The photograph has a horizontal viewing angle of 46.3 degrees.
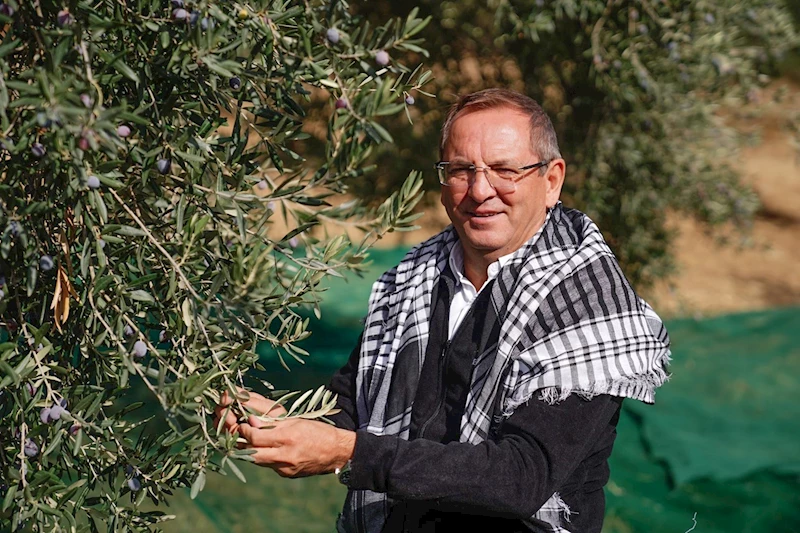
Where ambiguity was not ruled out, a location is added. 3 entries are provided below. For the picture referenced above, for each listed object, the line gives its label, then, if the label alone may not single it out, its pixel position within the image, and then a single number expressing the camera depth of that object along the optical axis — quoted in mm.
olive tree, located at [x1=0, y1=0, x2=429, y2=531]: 1811
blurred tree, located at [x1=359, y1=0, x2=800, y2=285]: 4832
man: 2270
